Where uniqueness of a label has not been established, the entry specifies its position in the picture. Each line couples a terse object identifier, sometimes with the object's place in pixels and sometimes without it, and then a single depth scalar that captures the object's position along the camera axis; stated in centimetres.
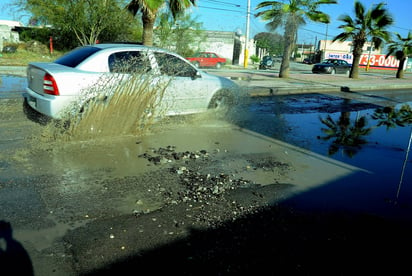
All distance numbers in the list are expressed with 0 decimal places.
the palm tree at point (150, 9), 1245
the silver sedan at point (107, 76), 572
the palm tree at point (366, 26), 2353
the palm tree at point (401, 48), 3031
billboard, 5659
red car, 3150
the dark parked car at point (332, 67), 3234
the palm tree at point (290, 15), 1944
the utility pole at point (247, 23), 3428
